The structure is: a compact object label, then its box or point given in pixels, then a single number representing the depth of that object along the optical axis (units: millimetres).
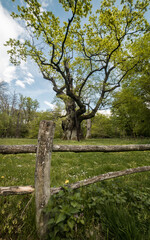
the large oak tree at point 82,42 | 10511
